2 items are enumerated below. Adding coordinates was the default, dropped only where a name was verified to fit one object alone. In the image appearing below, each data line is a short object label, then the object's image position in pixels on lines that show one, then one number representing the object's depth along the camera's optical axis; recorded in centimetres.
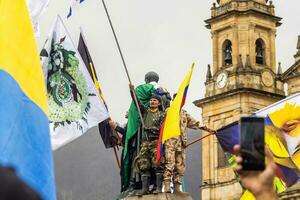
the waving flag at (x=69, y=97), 1021
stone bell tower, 4762
